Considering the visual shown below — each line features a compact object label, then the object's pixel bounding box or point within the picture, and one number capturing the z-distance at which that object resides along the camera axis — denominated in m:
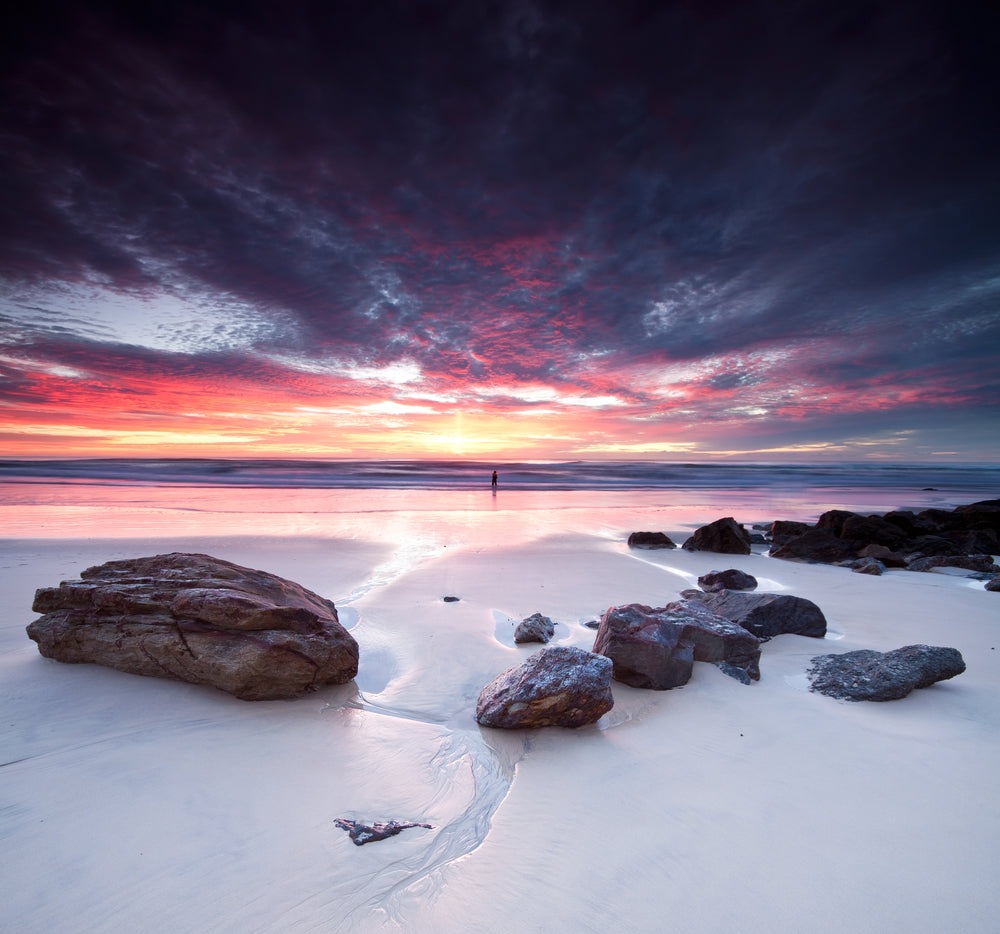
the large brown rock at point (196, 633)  3.88
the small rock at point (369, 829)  2.57
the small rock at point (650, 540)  11.59
